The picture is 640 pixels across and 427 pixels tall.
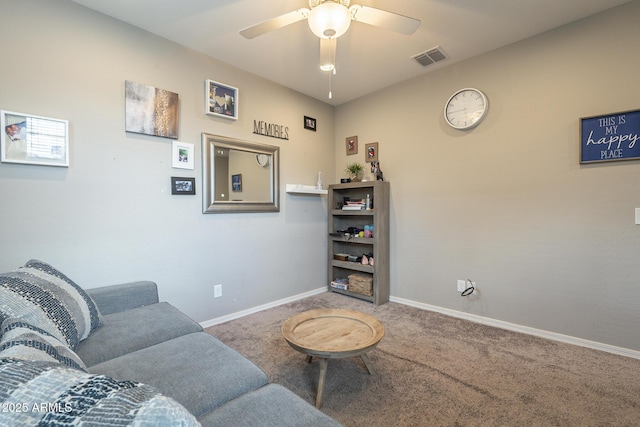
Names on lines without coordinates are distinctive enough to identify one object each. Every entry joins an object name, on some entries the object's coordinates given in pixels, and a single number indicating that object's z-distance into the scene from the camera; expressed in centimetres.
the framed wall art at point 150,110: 223
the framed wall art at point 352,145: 376
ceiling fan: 163
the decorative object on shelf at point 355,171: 358
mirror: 268
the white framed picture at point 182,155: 247
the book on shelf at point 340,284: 362
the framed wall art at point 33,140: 178
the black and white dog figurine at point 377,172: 341
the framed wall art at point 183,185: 248
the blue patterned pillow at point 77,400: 42
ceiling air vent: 263
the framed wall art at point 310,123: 359
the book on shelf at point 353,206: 347
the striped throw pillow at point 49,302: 116
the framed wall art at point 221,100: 266
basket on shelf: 334
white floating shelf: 338
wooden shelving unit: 327
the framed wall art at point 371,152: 355
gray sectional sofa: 47
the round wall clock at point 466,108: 273
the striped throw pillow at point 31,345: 64
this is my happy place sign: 205
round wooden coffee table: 154
